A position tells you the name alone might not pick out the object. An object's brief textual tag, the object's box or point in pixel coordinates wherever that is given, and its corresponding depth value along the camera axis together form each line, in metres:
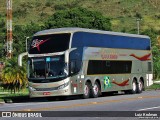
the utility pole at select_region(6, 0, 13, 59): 76.75
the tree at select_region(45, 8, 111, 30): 114.19
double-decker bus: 31.95
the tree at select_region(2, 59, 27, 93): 45.62
